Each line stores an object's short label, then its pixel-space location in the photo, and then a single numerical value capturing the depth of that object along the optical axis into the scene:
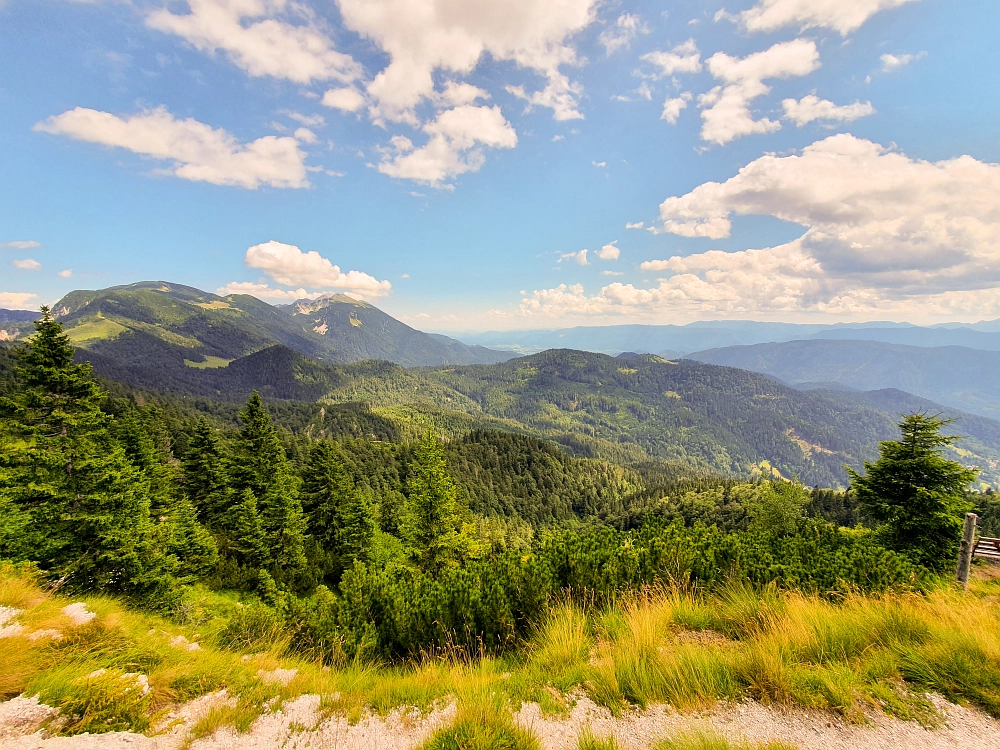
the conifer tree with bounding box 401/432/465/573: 24.06
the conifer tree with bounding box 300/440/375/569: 31.98
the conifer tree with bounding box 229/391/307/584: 25.50
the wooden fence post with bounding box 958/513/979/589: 9.62
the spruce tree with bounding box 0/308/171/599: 14.67
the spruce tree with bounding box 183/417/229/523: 30.39
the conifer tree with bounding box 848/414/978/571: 16.91
